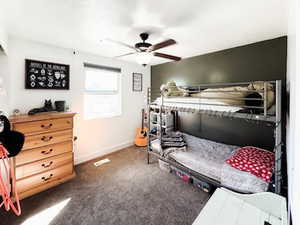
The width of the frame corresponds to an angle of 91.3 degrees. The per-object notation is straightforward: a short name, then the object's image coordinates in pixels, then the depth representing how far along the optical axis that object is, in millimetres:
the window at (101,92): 3092
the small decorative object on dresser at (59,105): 2496
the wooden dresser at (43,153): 1912
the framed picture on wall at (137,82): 3819
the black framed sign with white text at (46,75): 2287
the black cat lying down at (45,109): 2166
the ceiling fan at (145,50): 1837
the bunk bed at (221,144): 1480
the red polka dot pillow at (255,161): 1630
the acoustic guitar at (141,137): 3834
